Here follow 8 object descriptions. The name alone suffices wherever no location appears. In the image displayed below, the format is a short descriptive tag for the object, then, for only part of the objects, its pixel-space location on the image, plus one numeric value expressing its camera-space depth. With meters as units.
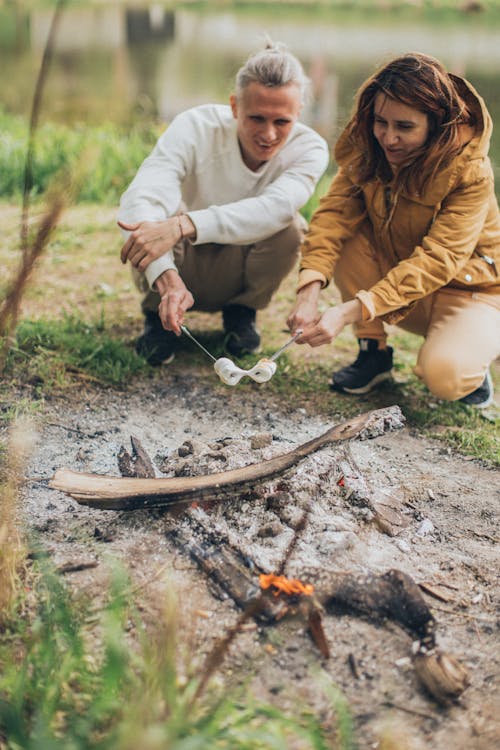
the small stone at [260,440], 2.37
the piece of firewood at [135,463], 2.26
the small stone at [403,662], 1.68
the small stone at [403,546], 2.06
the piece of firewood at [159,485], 2.01
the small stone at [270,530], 1.99
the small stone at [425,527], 2.17
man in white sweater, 2.74
